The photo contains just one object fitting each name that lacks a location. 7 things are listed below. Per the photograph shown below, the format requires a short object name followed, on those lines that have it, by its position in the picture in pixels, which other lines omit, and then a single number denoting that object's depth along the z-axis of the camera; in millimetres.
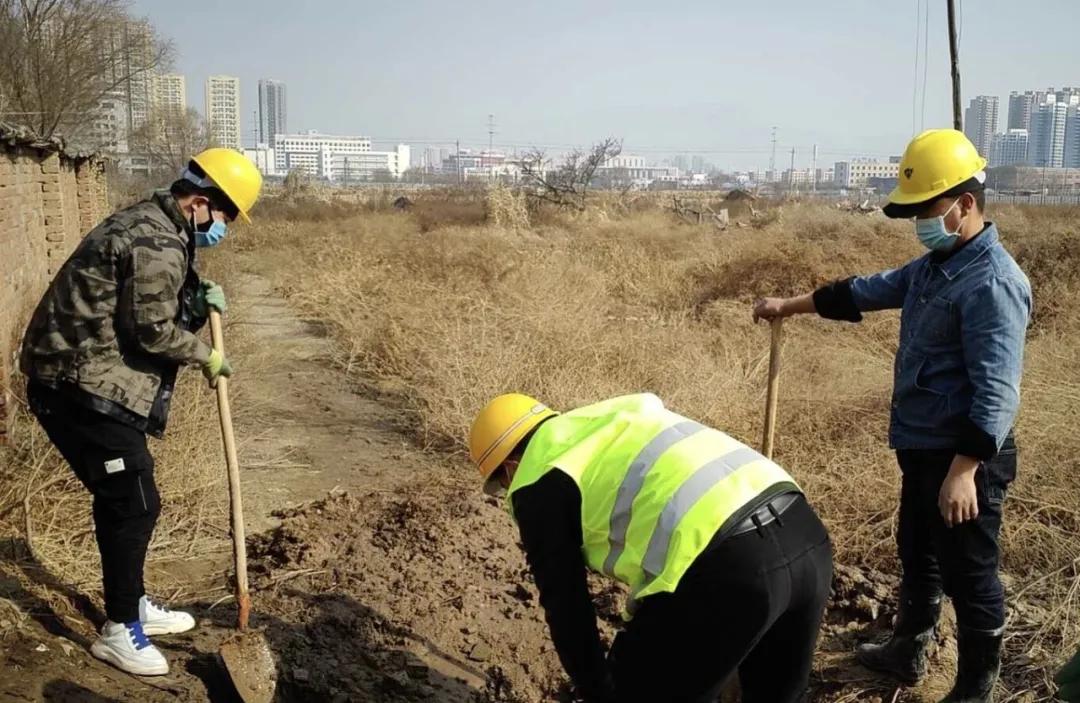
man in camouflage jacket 2818
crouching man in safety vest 1955
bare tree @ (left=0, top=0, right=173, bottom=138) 22609
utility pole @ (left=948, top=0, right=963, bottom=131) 12867
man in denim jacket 2580
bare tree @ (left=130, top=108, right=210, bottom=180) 39625
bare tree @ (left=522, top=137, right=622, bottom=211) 29844
